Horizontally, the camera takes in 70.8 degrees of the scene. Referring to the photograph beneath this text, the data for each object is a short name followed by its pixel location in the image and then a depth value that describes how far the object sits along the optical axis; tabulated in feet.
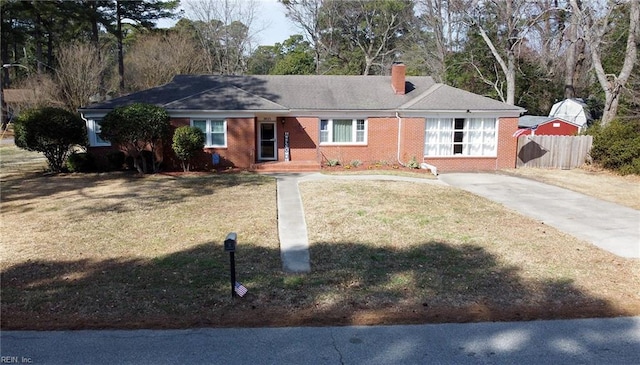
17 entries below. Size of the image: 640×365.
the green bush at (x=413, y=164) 65.16
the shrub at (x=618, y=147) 63.72
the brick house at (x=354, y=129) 63.82
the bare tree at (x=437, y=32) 131.34
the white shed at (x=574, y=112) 102.73
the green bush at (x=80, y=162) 58.34
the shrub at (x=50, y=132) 54.08
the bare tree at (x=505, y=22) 92.13
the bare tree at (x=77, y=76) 97.19
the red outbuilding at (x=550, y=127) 93.45
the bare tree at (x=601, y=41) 72.02
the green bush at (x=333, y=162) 65.26
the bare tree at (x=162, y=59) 115.44
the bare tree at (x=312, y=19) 156.04
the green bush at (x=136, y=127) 54.08
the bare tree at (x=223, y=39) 146.72
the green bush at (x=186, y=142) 57.36
